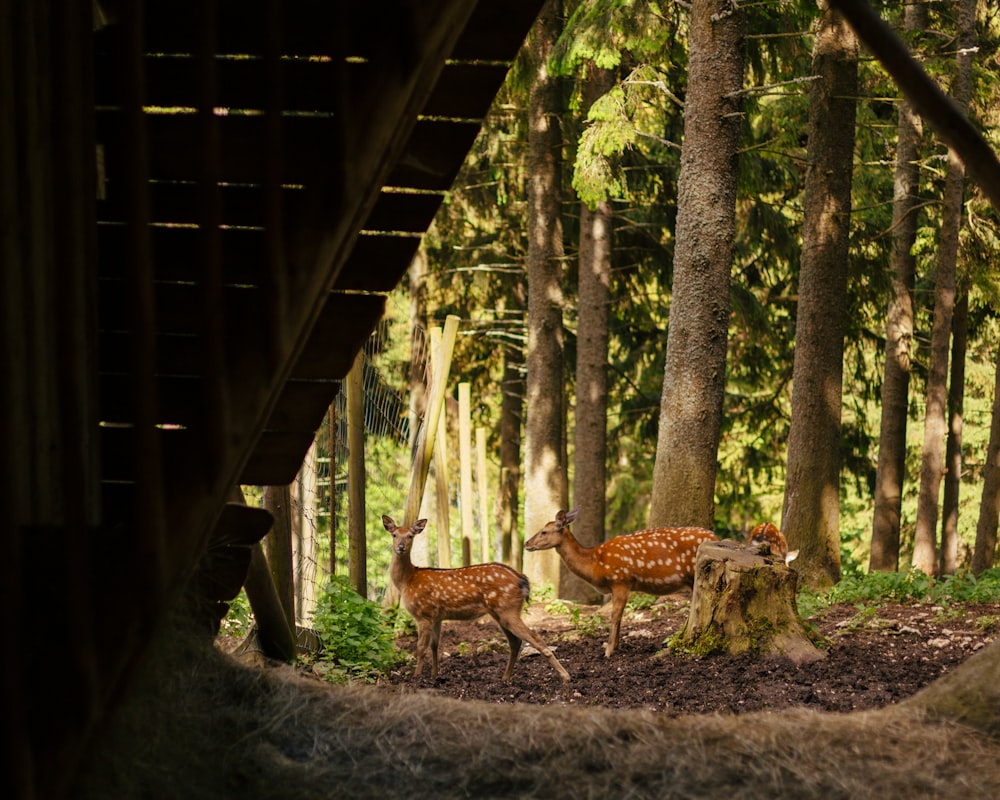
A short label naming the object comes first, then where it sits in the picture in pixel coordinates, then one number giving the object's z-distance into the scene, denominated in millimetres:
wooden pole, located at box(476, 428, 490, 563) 19297
